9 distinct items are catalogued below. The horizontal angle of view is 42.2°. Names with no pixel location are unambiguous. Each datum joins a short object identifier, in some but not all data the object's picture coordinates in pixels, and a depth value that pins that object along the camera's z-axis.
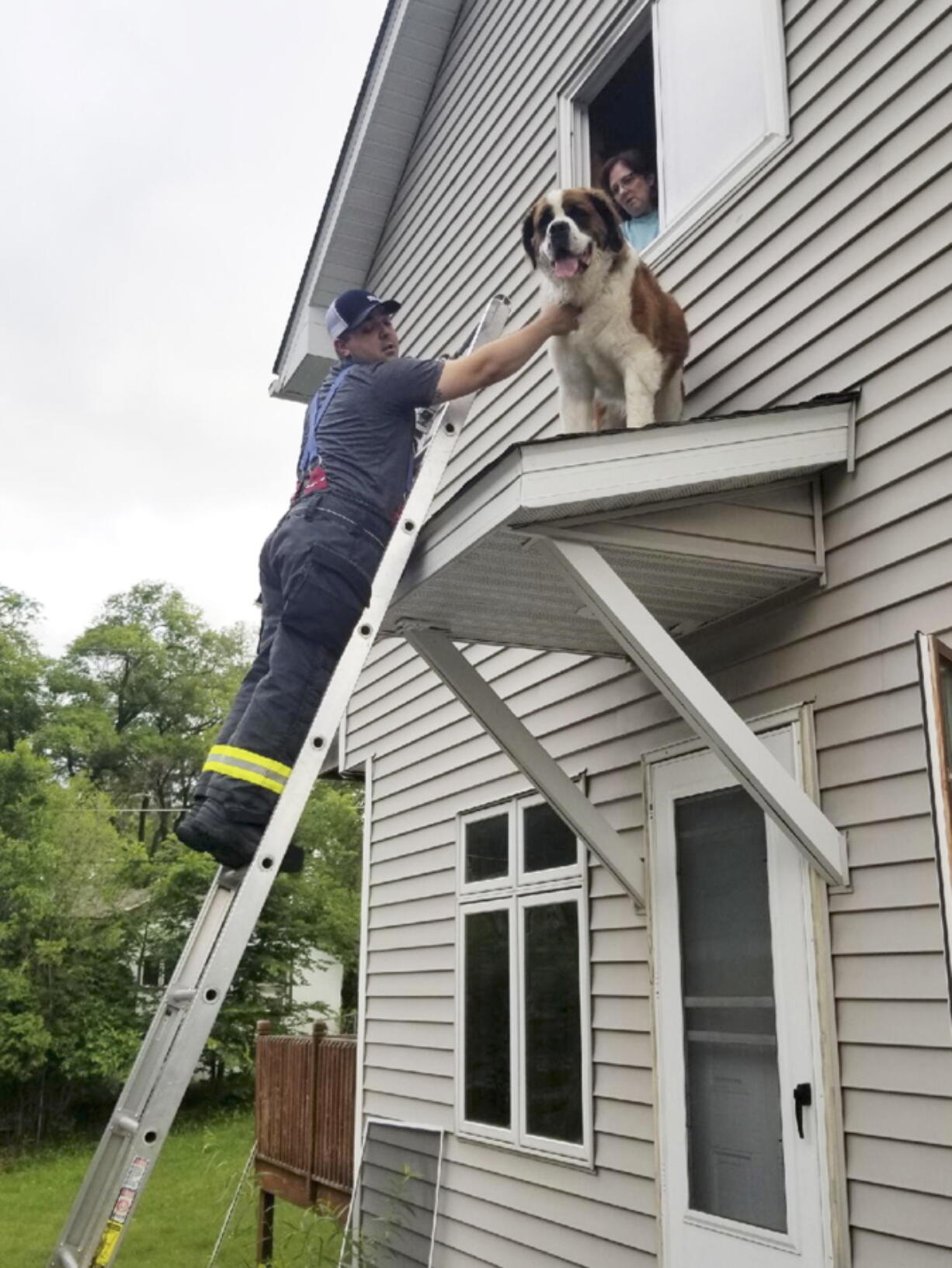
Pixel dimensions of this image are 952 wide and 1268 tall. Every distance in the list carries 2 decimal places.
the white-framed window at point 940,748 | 2.65
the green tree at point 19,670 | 29.12
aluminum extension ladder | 2.63
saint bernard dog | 4.12
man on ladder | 3.17
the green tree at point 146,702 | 31.05
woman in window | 5.50
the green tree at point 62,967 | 19.45
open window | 4.62
